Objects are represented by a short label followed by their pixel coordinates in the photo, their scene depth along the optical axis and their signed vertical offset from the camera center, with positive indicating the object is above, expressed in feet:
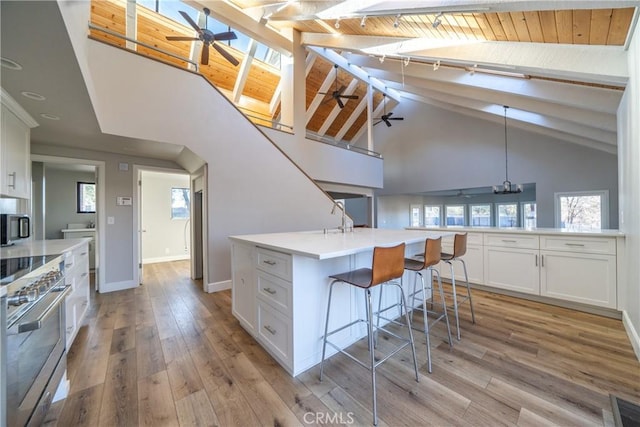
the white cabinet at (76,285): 6.70 -2.13
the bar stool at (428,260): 6.78 -1.31
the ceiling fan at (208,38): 13.03 +9.42
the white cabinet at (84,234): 15.52 -1.12
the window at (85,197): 16.47 +1.28
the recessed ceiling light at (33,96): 6.68 +3.28
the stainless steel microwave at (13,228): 7.45 -0.34
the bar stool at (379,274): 5.28 -1.35
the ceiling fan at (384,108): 23.90 +12.62
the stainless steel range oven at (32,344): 3.24 -1.95
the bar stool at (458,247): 8.16 -1.14
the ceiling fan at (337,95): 20.88 +9.94
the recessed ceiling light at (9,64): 5.13 +3.20
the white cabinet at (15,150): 7.29 +2.15
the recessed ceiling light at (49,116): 8.14 +3.31
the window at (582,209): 17.42 +0.12
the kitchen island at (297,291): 5.84 -1.99
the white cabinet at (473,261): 11.81 -2.32
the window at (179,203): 21.26 +1.06
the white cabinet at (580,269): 8.86 -2.18
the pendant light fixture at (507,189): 17.48 +1.61
